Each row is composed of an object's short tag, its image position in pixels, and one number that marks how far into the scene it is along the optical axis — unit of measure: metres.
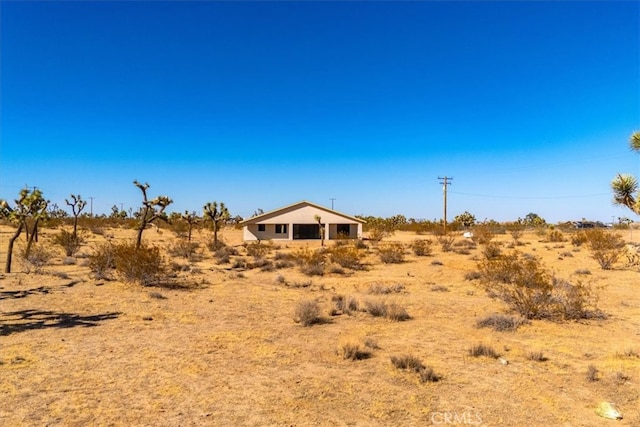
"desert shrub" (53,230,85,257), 23.47
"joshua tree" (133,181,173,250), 22.68
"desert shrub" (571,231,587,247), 31.81
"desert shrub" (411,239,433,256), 26.80
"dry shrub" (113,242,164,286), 14.84
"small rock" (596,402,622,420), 5.18
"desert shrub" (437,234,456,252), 29.52
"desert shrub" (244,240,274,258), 26.23
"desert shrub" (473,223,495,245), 33.16
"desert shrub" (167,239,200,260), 25.06
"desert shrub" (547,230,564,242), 38.31
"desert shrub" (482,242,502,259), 25.34
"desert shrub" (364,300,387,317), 10.64
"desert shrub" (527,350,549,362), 7.29
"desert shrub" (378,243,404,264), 23.55
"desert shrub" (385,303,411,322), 10.33
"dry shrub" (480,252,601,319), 10.41
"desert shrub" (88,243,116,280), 15.96
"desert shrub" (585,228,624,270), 20.20
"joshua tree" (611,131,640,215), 12.42
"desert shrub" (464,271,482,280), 17.22
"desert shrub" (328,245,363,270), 21.16
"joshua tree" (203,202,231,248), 36.59
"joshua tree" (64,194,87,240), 37.35
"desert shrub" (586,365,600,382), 6.36
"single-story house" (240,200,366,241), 42.19
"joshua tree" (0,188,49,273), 18.73
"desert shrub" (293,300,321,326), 9.84
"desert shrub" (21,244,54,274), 16.66
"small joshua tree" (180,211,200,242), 38.70
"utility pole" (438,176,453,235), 49.95
